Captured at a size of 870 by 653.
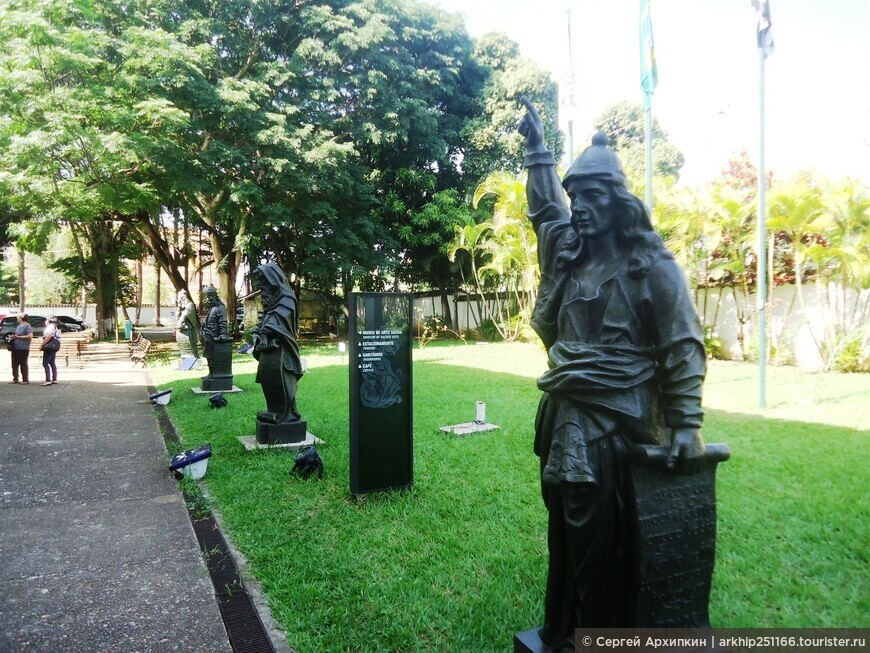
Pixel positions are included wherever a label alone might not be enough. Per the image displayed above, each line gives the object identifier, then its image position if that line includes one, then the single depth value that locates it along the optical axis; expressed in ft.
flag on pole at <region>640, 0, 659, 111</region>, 32.81
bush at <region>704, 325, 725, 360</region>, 49.29
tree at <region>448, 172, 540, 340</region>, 57.21
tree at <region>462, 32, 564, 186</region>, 75.05
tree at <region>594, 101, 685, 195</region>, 100.68
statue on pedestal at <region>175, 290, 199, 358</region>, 51.59
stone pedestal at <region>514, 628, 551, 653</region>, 8.52
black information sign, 16.76
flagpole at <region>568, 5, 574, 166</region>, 36.01
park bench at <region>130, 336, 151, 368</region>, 53.67
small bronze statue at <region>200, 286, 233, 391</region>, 36.68
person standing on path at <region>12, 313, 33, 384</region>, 41.81
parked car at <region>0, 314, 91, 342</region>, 96.77
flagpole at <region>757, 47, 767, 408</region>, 30.12
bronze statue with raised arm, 7.52
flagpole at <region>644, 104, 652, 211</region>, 31.53
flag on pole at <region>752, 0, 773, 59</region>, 29.52
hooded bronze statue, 22.89
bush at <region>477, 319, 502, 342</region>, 76.54
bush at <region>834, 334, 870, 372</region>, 39.19
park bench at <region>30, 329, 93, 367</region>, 56.13
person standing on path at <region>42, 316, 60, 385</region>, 42.32
